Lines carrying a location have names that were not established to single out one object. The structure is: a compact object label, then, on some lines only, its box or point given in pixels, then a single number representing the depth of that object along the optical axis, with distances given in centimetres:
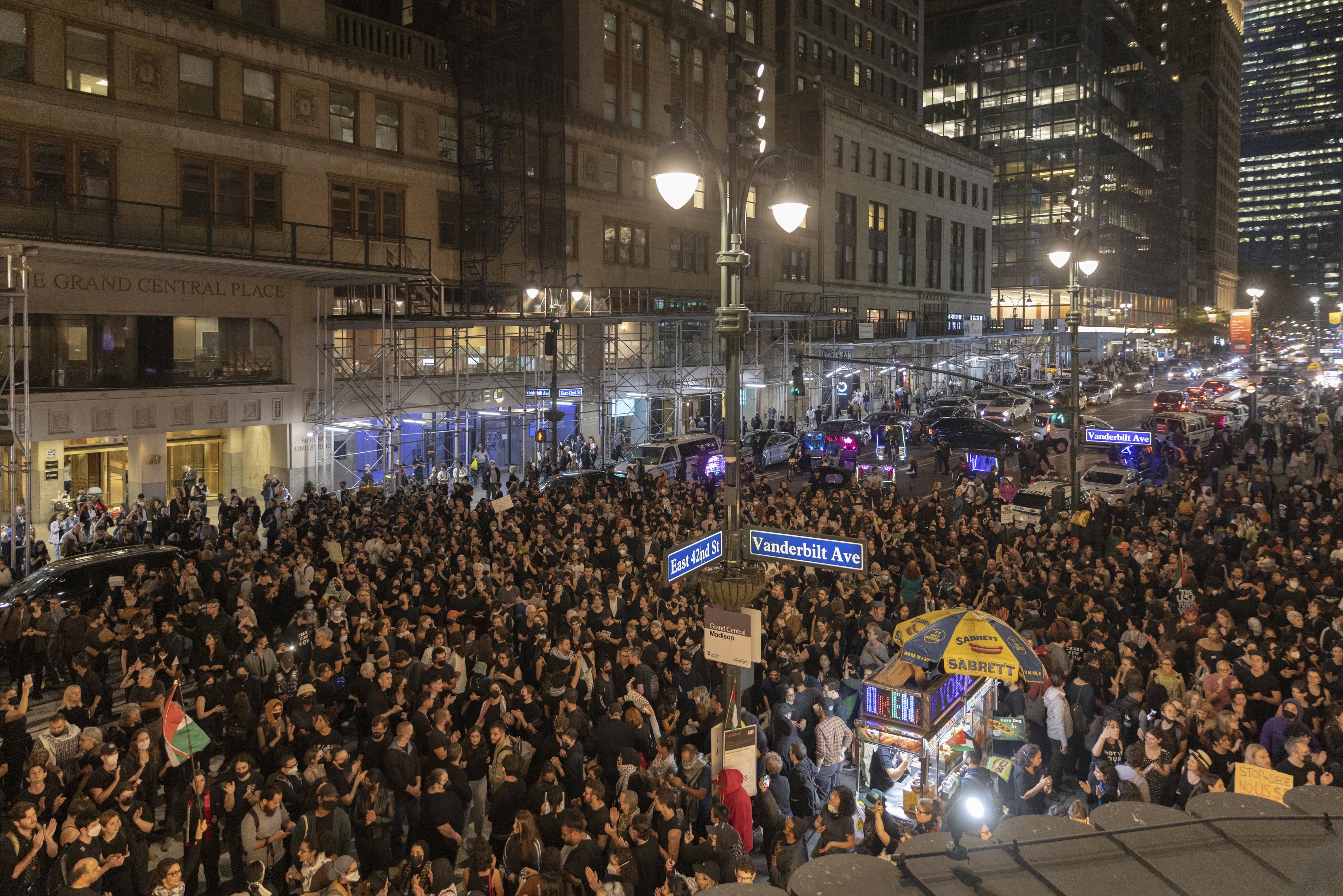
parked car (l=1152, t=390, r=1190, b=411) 5031
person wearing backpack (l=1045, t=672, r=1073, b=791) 1101
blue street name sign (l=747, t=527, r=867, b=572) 941
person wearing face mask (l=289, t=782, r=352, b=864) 820
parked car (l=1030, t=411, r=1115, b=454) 2964
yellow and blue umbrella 1029
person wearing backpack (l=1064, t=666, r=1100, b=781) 1127
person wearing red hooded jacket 915
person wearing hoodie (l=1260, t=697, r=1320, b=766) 970
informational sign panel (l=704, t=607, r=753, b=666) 897
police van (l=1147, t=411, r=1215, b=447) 3922
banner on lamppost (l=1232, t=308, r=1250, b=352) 8225
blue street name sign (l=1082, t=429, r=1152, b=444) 2573
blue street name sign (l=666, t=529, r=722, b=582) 925
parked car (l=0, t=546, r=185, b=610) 1600
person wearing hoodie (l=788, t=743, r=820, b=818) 1021
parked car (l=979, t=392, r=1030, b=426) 5238
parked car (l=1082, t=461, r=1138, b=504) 2812
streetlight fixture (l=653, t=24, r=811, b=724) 911
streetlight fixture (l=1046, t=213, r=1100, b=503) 2331
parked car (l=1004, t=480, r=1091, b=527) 2502
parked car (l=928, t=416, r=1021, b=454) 4006
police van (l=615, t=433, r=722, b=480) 3366
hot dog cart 998
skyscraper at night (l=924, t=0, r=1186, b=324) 10400
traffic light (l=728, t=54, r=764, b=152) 930
